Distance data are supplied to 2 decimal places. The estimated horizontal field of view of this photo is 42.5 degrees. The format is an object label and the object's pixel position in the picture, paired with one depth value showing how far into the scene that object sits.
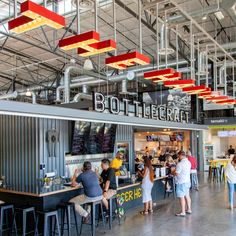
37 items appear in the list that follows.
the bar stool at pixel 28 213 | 5.23
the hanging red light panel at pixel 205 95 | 7.29
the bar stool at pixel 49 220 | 5.20
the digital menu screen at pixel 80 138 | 7.68
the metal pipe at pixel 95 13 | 4.55
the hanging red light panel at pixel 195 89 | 6.77
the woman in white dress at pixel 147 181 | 7.01
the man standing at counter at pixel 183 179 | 6.78
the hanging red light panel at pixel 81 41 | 3.65
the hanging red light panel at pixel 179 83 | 6.17
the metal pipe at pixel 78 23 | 4.42
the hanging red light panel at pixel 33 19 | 2.84
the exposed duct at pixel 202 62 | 8.16
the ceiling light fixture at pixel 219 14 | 6.40
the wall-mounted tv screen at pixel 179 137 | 17.50
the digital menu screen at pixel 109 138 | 9.15
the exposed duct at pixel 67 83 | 10.95
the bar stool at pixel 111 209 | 6.10
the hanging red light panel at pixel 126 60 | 4.50
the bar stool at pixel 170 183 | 9.05
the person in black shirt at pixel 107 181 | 6.12
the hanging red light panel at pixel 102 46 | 3.96
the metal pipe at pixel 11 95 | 13.56
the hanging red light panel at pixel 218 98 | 8.00
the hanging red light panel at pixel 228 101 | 8.46
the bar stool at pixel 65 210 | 5.50
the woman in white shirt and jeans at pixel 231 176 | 7.27
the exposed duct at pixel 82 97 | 11.02
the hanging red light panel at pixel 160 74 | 5.59
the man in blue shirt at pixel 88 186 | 5.54
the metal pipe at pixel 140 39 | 5.43
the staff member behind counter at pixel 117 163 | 8.42
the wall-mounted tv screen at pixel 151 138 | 17.61
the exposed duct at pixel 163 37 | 6.51
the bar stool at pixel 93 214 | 5.48
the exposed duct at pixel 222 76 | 9.73
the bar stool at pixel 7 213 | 5.59
